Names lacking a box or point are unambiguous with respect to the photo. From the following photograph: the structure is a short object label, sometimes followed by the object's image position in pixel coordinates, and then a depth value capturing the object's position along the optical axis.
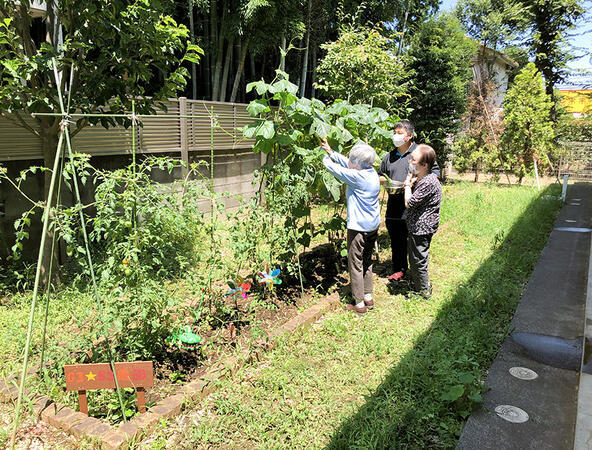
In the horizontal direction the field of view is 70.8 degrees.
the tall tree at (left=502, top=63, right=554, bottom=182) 12.09
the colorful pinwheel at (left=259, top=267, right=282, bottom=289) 3.55
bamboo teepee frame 1.99
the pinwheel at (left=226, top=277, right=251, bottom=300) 3.28
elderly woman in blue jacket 3.51
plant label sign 2.24
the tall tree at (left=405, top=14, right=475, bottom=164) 12.64
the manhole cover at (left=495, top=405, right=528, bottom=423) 2.40
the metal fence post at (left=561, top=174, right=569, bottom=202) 9.98
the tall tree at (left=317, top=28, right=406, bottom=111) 7.54
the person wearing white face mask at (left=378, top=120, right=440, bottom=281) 4.22
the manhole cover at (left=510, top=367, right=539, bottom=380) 2.84
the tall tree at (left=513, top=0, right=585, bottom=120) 16.44
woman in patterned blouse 3.87
